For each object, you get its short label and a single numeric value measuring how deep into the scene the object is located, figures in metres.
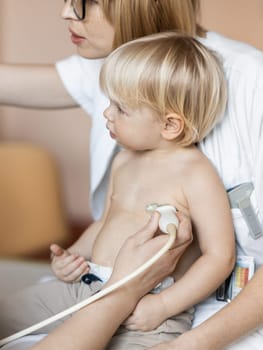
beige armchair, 2.73
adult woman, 1.64
